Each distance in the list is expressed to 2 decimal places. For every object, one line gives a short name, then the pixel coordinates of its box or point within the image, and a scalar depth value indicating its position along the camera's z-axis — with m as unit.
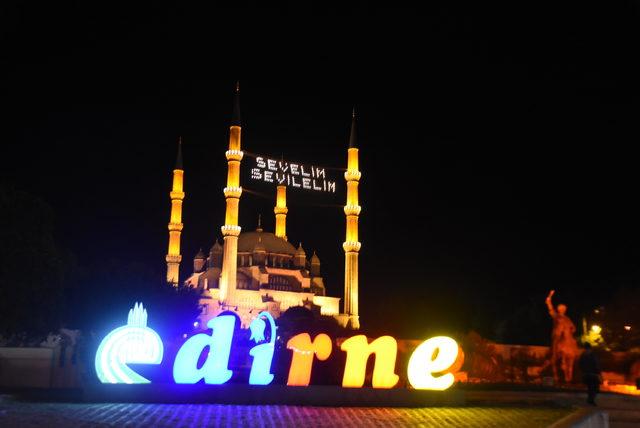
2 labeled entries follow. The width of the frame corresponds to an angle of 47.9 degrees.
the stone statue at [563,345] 25.20
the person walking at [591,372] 14.36
